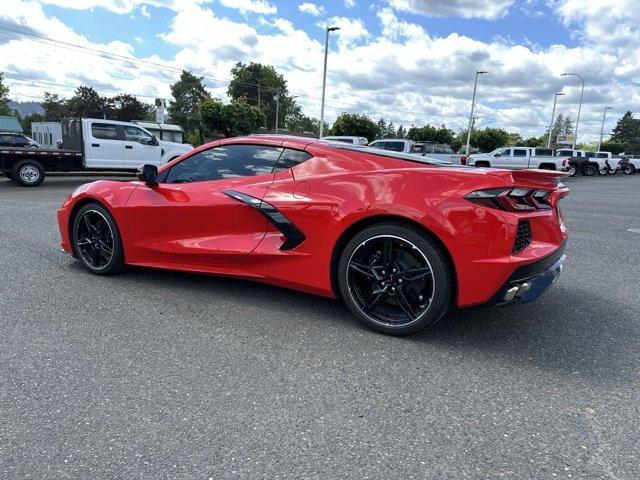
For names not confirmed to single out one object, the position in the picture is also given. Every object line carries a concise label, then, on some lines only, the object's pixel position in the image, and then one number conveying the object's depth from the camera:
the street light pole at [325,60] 27.97
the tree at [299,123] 100.88
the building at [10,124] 41.84
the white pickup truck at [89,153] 12.56
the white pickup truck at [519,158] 28.81
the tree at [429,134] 51.64
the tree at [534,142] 86.18
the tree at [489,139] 54.41
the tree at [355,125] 41.41
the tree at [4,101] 71.56
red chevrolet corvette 2.90
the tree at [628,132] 118.64
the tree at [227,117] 45.28
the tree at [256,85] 86.06
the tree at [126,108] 76.81
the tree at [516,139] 89.69
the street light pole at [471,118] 42.62
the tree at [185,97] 90.50
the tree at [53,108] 92.56
